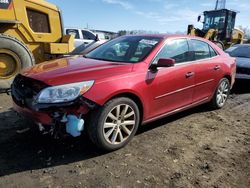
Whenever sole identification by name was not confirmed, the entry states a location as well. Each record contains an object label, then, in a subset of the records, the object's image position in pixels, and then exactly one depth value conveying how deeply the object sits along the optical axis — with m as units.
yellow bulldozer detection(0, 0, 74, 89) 4.44
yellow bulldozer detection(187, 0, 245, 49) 12.16
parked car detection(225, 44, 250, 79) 5.61
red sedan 2.31
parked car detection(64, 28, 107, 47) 8.35
